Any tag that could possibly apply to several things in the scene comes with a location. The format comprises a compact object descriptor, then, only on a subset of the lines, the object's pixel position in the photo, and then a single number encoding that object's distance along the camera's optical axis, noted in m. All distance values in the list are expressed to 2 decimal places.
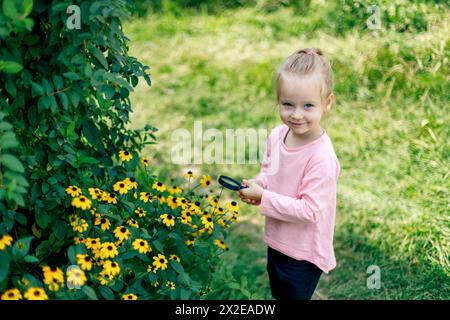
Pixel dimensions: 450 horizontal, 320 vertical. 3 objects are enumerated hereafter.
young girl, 2.53
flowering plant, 2.22
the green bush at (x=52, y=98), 2.32
